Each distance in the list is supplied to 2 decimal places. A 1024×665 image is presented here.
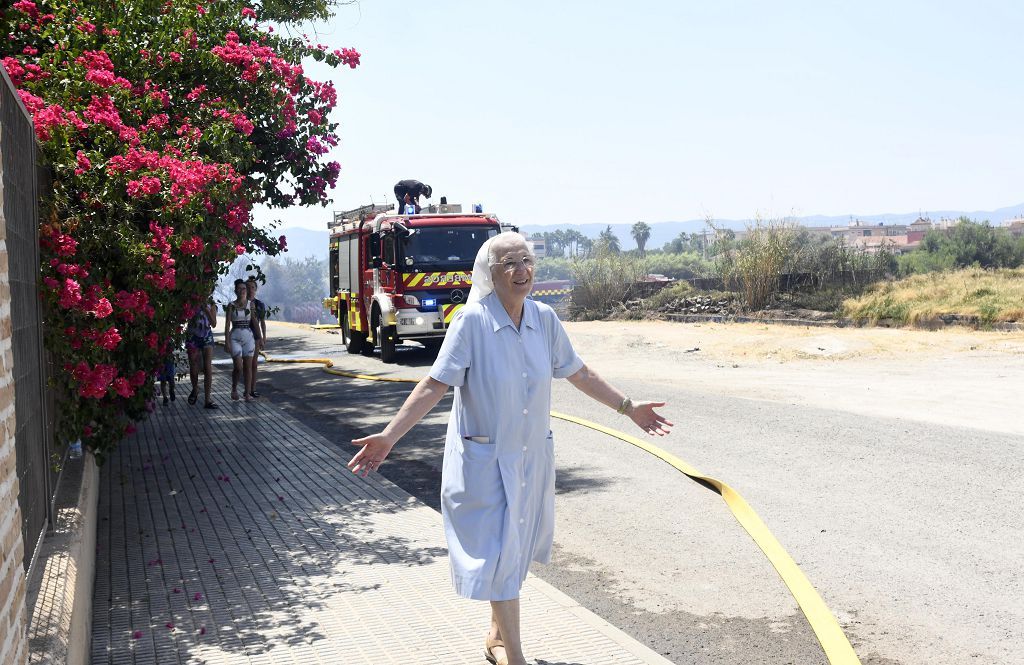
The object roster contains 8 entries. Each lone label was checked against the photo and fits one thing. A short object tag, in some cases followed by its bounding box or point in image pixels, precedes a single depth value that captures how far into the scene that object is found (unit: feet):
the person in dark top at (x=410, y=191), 75.36
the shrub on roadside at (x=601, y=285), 122.11
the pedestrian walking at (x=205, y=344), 46.35
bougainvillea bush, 21.39
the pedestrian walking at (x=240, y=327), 46.50
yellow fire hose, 16.46
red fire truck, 68.18
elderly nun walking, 14.67
